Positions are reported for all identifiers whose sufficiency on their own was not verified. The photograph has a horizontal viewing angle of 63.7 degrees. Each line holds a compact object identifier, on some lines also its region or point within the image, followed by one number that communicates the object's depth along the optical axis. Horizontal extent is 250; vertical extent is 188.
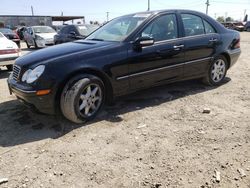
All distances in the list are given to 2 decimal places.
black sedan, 2.81
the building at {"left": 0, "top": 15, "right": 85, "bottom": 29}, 32.42
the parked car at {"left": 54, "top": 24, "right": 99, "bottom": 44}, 7.81
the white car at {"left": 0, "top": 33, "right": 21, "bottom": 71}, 5.54
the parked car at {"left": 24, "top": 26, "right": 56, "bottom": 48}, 10.61
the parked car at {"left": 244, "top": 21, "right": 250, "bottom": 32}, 24.48
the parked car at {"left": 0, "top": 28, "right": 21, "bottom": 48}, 9.77
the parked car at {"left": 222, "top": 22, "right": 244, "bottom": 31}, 24.59
